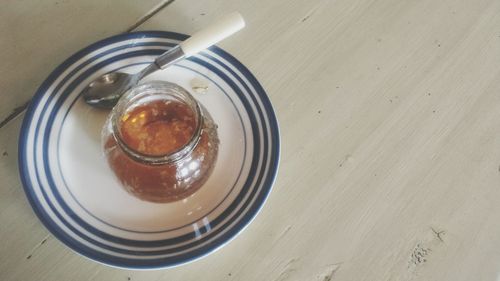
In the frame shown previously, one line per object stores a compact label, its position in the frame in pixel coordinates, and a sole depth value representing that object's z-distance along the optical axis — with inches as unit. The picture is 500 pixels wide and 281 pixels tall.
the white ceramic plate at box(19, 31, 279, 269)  18.0
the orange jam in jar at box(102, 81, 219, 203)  18.6
